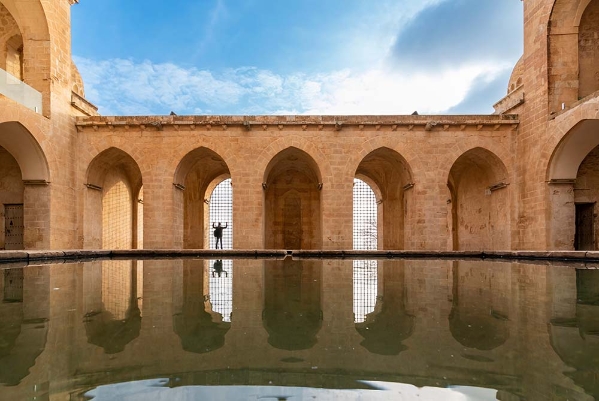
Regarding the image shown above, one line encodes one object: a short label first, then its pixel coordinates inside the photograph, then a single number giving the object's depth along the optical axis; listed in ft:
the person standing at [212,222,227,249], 56.88
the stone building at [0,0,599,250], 41.98
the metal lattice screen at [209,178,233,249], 72.23
